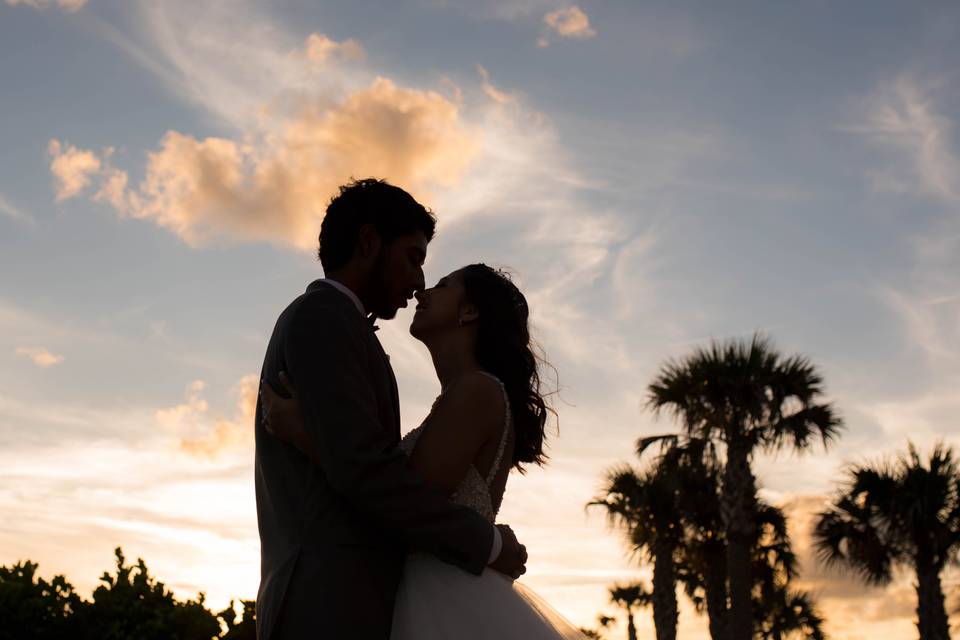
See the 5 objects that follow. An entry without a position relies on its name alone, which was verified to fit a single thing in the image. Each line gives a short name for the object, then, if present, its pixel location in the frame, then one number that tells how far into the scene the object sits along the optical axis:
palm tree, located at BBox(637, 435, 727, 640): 25.70
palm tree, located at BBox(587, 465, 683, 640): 28.53
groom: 3.06
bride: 3.31
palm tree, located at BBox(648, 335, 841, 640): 24.36
